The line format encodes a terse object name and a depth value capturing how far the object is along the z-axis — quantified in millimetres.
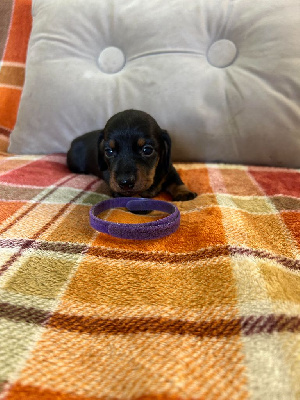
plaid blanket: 77
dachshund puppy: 227
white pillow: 261
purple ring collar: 144
